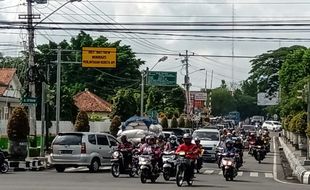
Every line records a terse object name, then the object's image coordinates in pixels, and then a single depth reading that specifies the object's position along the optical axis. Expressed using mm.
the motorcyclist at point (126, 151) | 29059
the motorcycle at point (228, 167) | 27717
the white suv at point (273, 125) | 106069
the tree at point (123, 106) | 68188
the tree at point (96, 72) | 91250
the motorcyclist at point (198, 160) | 26297
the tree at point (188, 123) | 84650
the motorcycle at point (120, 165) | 28766
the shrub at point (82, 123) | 47312
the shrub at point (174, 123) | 75938
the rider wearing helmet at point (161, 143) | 28536
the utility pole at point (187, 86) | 93362
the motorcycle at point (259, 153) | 43656
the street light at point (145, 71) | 64625
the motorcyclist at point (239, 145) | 33425
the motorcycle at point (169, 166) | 26578
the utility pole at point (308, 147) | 35250
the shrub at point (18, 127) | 35750
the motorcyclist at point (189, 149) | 25062
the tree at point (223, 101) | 167125
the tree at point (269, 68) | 115881
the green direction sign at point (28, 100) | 35844
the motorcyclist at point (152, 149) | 26969
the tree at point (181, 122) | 80500
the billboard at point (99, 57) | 51031
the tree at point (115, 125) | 57269
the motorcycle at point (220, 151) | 28872
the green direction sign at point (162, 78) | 69188
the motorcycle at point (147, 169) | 25719
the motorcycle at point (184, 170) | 24234
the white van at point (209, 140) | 42156
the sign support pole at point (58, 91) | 42188
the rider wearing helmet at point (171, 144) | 28220
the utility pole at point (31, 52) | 38106
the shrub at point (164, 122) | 70425
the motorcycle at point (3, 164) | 30152
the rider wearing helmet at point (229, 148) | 28397
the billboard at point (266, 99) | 119250
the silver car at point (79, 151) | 31797
